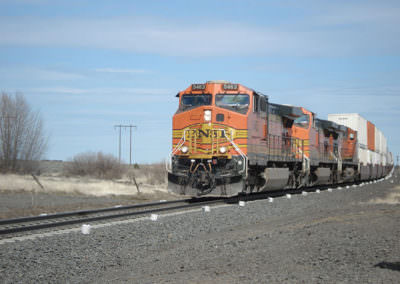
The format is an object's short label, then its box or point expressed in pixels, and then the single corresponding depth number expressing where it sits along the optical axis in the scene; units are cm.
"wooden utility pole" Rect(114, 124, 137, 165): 5948
